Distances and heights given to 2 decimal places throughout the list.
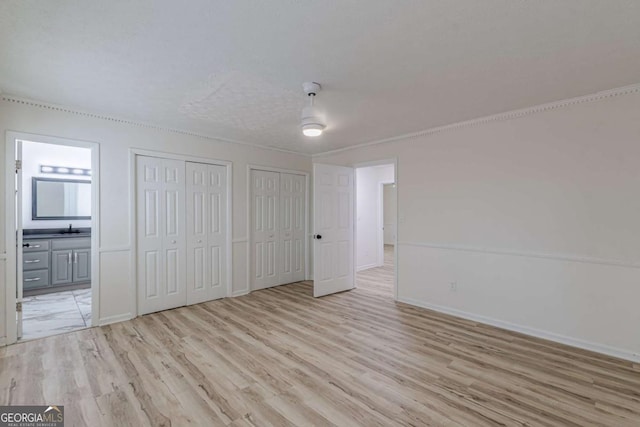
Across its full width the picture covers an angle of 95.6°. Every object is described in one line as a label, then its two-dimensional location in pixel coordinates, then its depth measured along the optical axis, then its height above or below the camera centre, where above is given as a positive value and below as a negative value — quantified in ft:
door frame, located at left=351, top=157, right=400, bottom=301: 14.26 +0.23
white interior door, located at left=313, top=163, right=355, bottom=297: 14.99 -0.75
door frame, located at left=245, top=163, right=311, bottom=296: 15.62 -0.19
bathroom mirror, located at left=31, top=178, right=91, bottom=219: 16.37 +1.03
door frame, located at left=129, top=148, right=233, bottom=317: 11.87 +0.16
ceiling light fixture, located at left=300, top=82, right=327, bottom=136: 9.09 +3.02
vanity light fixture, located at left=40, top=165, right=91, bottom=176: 16.53 +2.71
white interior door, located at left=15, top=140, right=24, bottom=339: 9.79 -0.83
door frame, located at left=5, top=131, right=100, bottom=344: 9.53 -0.49
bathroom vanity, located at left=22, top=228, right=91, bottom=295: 15.11 -2.41
